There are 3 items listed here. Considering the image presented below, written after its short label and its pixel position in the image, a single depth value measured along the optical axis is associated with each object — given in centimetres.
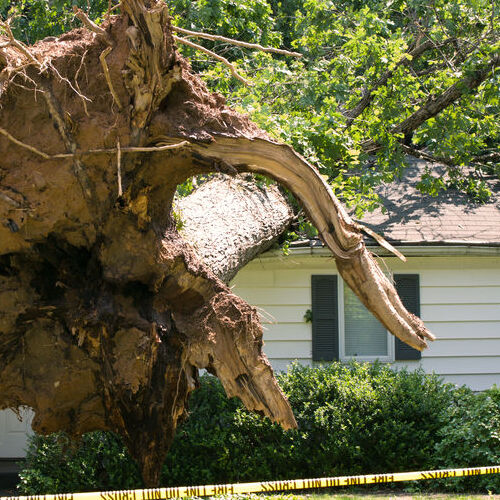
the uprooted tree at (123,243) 656
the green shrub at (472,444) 1560
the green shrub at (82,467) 1545
